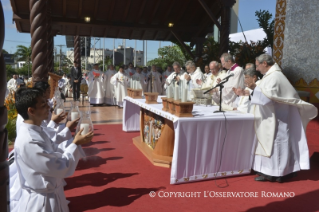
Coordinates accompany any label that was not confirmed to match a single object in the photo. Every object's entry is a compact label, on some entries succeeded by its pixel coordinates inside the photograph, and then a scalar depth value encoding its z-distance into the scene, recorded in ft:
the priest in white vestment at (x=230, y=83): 17.12
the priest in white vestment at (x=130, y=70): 44.75
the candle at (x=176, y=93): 13.79
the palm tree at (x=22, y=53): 161.14
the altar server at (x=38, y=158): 6.44
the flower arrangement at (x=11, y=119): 19.20
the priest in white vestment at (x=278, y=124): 13.10
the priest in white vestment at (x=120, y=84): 41.83
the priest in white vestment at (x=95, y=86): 43.60
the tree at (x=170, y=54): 84.17
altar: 12.90
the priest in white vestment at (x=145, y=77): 44.97
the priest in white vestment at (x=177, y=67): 22.57
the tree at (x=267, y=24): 30.12
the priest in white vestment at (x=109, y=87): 44.39
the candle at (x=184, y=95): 13.24
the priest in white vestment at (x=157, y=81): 46.35
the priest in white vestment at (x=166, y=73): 47.02
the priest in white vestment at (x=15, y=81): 53.78
